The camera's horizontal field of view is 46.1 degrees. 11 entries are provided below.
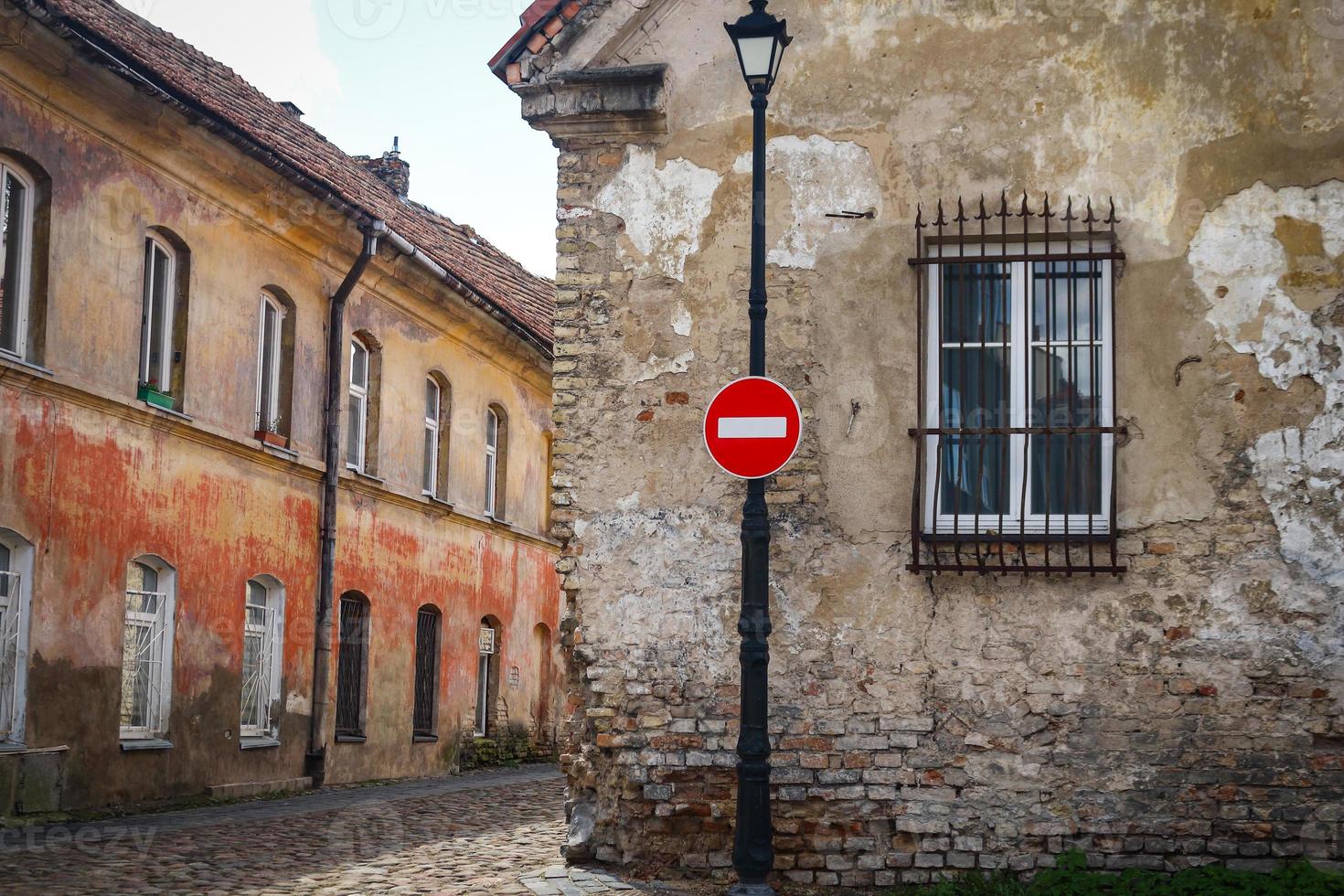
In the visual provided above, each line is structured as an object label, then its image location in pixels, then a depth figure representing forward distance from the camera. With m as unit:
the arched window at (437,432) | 24.28
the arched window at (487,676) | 26.06
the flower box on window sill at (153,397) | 16.44
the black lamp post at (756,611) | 8.41
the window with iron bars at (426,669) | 23.66
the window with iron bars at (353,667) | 21.23
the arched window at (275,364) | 19.30
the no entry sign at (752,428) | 8.73
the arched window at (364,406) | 21.80
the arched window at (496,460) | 27.06
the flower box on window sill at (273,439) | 18.83
